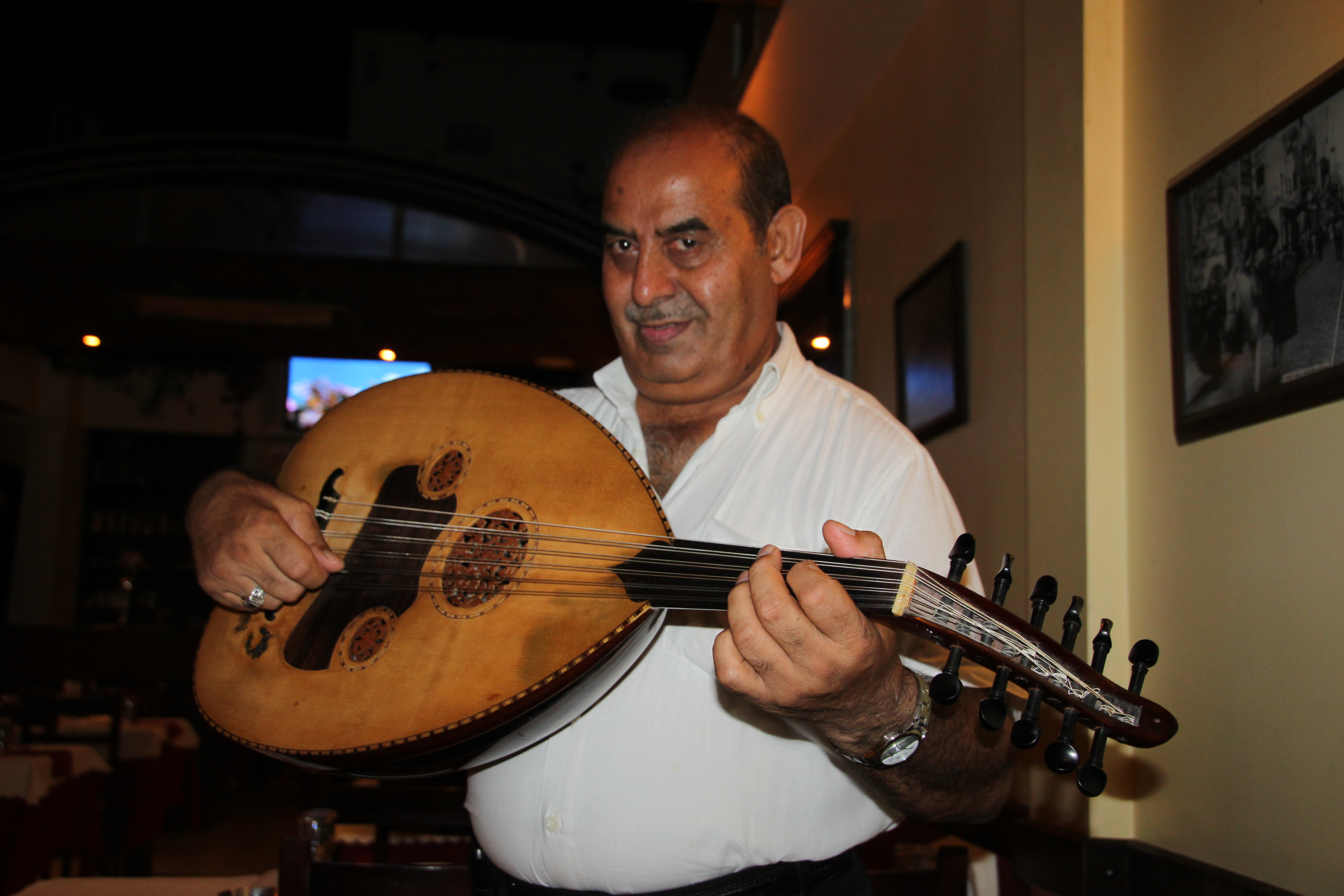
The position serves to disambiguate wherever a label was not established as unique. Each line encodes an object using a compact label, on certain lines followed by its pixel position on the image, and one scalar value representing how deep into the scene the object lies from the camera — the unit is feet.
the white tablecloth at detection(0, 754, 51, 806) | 12.32
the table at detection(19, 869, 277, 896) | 7.60
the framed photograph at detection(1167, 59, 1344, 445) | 4.78
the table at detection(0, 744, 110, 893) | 12.16
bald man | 3.55
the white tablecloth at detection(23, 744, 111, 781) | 14.66
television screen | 29.68
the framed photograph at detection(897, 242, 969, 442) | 9.32
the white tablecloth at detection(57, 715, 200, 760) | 17.37
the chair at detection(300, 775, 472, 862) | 7.93
